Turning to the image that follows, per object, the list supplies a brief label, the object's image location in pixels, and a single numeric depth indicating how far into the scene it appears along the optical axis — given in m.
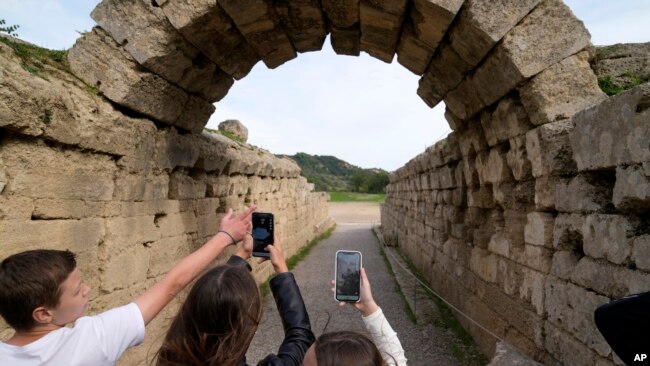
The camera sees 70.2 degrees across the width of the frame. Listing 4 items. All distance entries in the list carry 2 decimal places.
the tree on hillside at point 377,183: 54.56
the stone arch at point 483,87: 3.62
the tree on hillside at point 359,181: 56.60
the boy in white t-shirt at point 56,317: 1.74
